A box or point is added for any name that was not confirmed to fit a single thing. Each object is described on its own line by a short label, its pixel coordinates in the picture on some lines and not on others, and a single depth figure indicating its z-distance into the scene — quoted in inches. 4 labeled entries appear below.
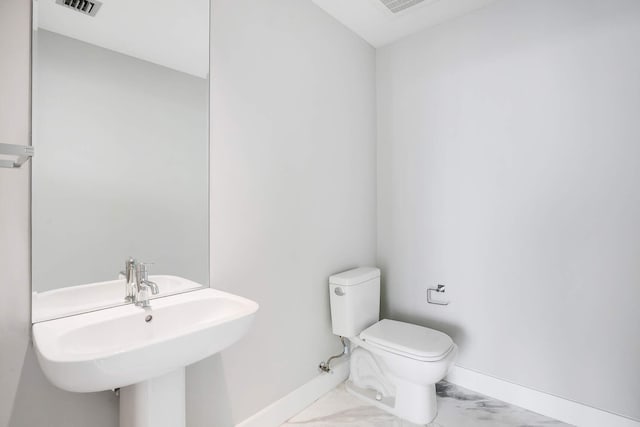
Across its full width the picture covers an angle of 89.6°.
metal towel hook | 34.1
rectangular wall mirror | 43.1
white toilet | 67.2
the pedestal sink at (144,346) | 32.7
